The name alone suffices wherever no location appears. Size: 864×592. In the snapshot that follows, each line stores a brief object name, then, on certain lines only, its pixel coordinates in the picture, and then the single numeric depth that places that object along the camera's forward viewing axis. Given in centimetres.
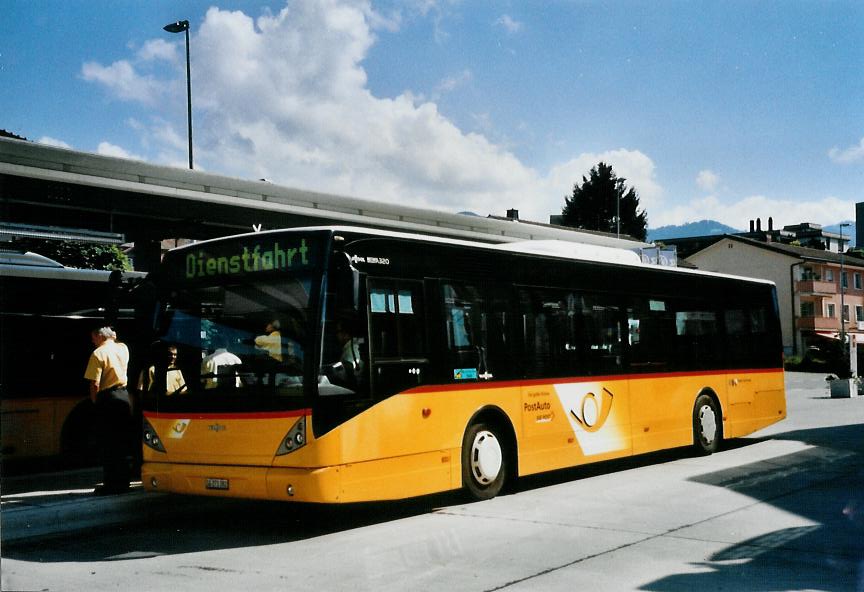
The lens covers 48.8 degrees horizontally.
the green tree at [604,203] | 9050
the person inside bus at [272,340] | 888
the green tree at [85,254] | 3544
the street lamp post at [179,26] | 2297
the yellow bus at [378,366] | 878
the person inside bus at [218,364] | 911
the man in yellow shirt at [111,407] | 1065
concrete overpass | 1334
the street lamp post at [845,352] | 3563
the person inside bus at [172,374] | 948
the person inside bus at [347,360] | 891
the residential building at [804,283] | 8494
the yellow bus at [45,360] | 1324
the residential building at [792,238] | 10962
